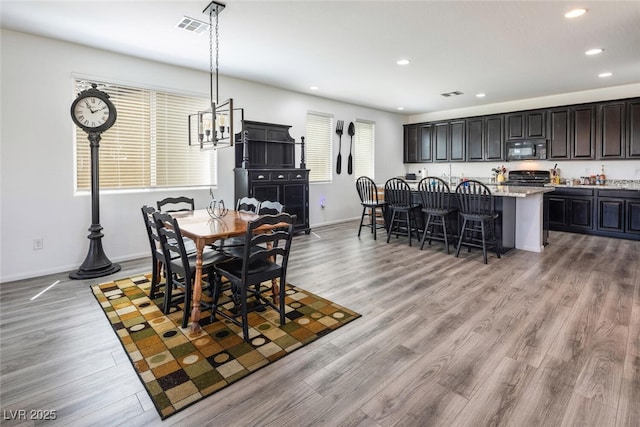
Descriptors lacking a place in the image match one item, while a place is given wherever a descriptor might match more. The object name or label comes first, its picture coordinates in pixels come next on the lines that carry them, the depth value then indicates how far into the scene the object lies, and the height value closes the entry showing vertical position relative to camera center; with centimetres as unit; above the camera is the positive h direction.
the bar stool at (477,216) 443 -17
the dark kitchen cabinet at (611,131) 588 +124
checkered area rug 193 -95
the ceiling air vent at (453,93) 647 +211
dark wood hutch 543 +58
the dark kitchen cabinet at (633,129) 573 +123
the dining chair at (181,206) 316 -2
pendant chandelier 313 +84
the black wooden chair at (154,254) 298 -44
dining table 252 -20
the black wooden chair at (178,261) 257 -46
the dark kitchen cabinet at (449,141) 798 +148
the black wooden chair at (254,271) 242 -51
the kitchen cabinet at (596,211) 559 -16
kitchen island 475 -23
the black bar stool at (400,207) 538 -6
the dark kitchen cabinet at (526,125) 672 +158
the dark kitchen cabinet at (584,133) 616 +127
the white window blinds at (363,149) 785 +128
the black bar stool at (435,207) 502 -6
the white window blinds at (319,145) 691 +121
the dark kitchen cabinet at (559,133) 643 +132
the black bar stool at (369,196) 584 +13
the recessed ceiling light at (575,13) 317 +178
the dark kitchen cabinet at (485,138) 734 +142
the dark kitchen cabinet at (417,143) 862 +154
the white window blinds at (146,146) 437 +80
